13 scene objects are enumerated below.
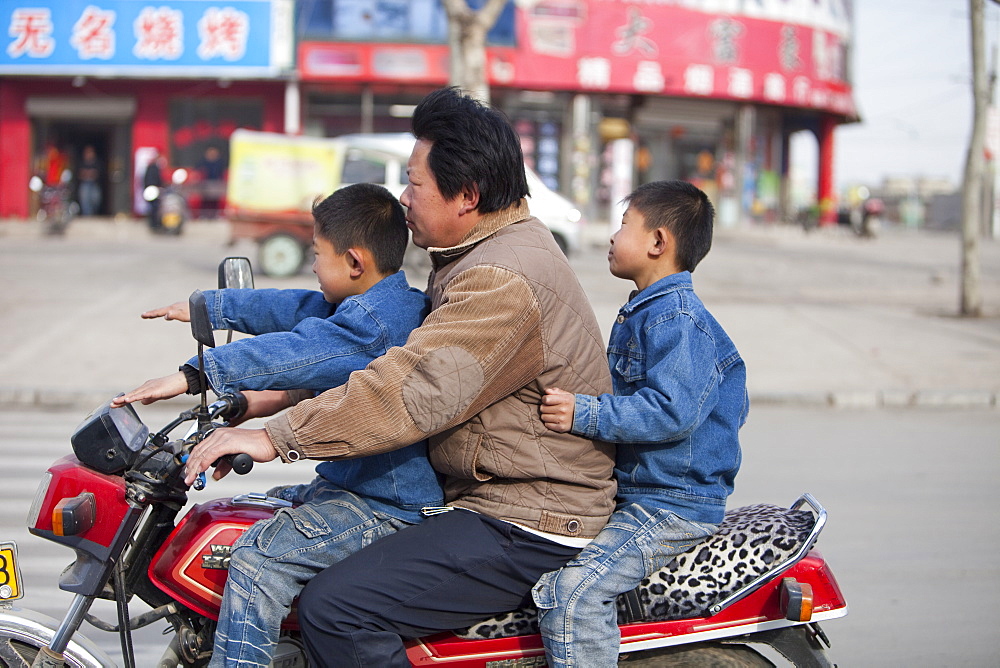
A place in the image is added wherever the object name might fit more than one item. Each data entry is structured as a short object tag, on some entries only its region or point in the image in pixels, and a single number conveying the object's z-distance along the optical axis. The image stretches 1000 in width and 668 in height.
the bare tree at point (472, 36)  14.10
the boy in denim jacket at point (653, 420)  2.35
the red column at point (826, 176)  34.12
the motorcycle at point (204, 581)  2.39
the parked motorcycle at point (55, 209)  22.23
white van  15.48
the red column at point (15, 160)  26.00
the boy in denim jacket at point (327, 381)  2.32
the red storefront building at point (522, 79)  24.89
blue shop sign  24.16
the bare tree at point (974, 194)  13.19
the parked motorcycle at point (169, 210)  22.45
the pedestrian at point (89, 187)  25.88
